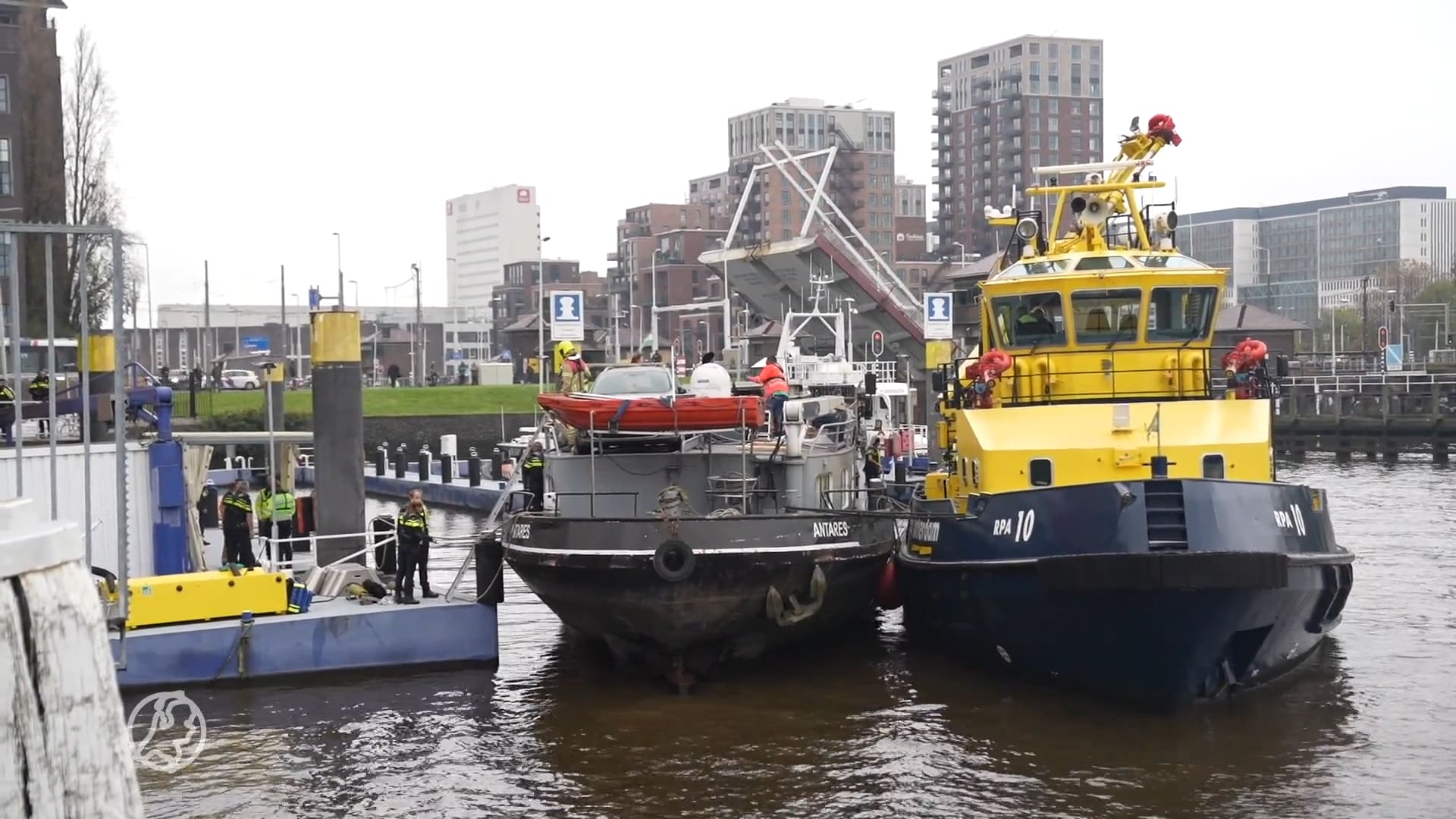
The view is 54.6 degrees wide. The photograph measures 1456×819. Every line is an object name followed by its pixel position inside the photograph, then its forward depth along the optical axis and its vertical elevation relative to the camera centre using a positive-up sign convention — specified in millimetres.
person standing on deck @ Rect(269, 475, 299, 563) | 20578 -1864
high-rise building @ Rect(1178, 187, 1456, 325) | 178500 +18060
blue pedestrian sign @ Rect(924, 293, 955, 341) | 33219 +1597
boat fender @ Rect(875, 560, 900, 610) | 19219 -2855
